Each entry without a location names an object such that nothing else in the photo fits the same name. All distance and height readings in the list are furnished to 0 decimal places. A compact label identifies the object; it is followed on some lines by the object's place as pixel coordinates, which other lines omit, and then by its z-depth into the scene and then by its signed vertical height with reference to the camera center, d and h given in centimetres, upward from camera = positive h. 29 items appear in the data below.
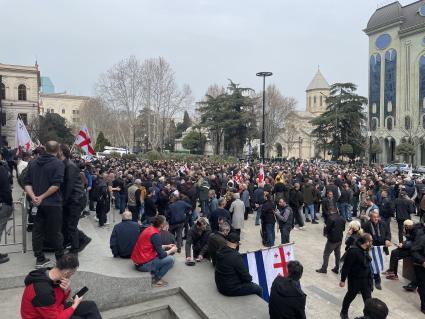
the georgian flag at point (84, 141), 1331 +54
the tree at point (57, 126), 4985 +420
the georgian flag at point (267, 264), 664 -192
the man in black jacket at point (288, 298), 471 -180
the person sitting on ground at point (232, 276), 558 -179
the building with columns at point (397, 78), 5388 +1182
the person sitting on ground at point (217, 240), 690 -156
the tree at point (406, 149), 4647 +82
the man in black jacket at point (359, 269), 638 -192
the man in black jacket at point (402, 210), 1157 -167
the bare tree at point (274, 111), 5309 +647
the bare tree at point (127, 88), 4188 +763
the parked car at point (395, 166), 3599 -112
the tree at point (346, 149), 4878 +87
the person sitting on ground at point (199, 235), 802 -171
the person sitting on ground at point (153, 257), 588 -159
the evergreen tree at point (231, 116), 5103 +543
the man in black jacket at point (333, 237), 878 -191
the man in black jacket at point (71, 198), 565 -64
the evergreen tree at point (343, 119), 5197 +501
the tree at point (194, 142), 6494 +245
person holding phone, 351 -128
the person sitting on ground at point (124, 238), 657 -144
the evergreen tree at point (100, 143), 5684 +201
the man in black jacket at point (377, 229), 890 -177
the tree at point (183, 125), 8800 +735
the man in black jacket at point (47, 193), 521 -51
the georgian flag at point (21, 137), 1477 +76
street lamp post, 2589 +566
